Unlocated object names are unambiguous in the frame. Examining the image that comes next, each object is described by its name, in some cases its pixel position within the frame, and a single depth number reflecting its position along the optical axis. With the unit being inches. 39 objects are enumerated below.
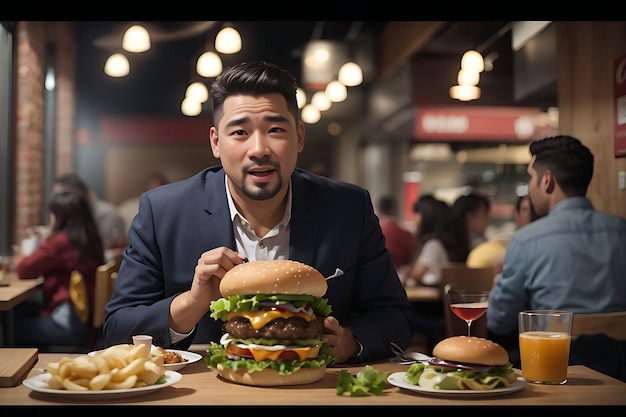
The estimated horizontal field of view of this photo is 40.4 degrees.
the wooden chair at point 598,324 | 135.2
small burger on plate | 74.8
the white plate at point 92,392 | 70.5
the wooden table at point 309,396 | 70.8
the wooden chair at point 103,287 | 195.6
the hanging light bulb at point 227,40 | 274.2
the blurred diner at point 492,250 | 214.7
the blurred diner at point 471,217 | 267.3
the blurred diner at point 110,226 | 352.5
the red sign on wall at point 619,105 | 176.9
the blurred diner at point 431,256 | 243.6
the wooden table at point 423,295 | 228.9
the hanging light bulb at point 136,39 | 262.2
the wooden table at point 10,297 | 144.9
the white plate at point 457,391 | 73.2
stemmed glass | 94.4
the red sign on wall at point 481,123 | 469.4
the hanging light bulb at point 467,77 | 264.5
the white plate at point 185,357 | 84.4
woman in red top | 218.2
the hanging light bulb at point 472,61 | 258.1
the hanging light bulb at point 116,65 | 309.3
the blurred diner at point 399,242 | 317.1
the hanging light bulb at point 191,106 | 374.4
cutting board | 77.4
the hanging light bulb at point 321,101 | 402.0
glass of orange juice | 82.0
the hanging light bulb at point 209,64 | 297.0
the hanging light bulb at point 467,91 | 302.0
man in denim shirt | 145.0
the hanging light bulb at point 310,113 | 453.3
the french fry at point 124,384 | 71.6
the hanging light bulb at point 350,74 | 336.5
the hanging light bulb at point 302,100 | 410.1
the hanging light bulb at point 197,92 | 370.6
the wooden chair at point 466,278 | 209.3
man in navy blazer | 94.1
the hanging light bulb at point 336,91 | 370.6
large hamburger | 77.5
